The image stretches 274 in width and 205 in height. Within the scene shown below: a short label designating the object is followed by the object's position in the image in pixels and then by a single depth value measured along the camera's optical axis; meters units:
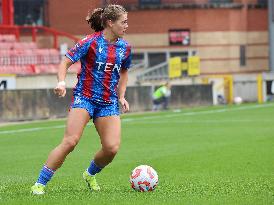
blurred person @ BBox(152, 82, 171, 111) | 43.47
